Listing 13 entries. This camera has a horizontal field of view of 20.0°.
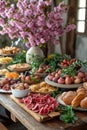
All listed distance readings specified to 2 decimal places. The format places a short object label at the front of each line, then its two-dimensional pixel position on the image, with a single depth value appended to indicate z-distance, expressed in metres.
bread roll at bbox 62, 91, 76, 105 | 1.40
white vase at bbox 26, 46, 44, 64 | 2.39
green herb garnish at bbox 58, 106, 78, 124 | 1.23
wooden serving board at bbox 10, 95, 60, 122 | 1.26
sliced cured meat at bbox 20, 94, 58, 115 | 1.32
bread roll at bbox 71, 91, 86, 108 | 1.36
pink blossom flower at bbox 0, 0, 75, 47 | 2.22
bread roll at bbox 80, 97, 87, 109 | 1.34
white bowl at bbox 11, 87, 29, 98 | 1.55
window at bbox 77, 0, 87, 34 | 3.86
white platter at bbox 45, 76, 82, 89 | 1.64
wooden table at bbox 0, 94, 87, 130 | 1.20
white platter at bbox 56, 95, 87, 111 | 1.35
